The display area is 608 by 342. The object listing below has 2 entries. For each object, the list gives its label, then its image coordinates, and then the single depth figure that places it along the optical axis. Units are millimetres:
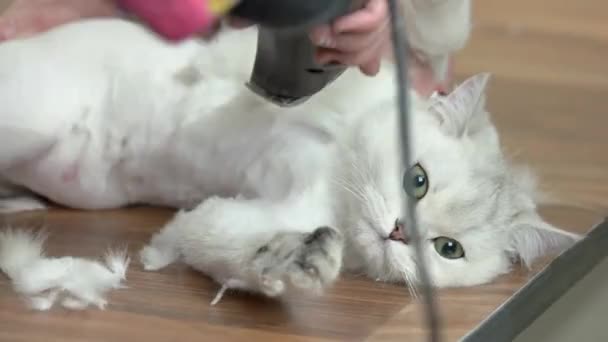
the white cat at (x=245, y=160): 1026
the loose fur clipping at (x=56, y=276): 962
